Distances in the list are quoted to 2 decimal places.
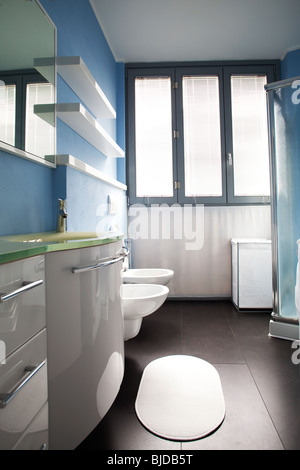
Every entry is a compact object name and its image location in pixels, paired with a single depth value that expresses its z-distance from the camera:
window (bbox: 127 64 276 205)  3.07
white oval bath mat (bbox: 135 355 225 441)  1.14
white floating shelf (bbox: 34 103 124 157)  1.45
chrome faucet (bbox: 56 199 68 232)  1.44
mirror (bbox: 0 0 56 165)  1.13
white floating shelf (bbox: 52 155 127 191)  1.49
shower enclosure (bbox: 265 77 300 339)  2.00
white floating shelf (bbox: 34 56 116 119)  1.45
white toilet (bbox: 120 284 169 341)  1.62
